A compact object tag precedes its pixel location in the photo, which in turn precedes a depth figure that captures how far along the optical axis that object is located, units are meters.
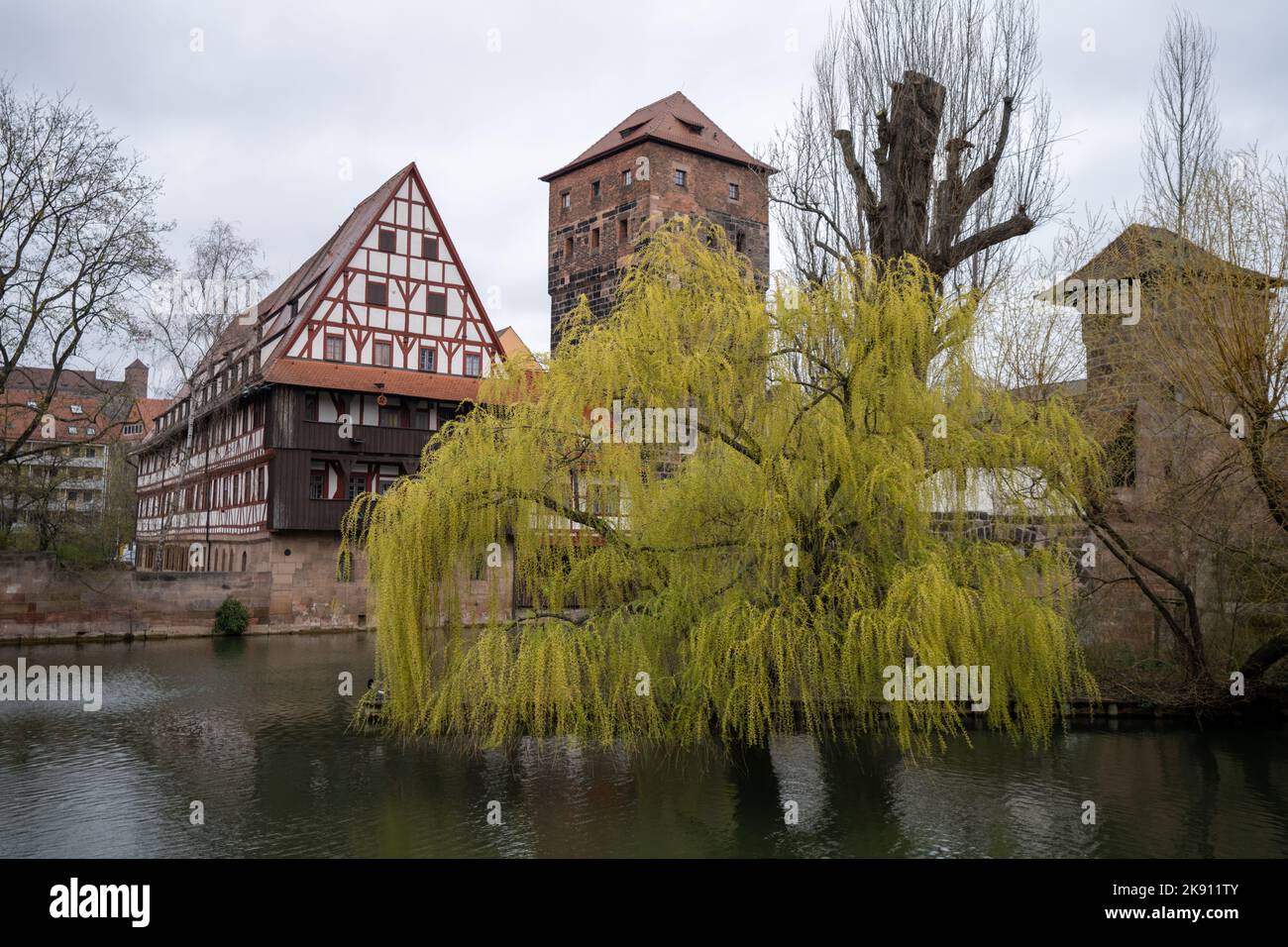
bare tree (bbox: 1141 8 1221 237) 25.02
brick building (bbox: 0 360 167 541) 20.77
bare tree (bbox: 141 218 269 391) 28.44
